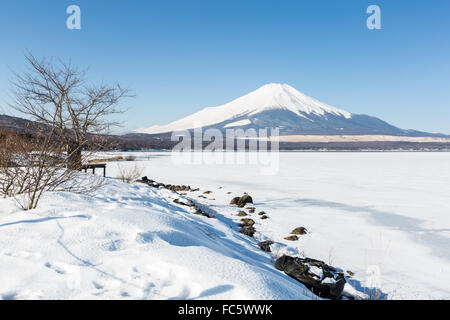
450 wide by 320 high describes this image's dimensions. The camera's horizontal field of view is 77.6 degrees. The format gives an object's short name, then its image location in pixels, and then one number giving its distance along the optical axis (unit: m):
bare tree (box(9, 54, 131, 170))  8.94
